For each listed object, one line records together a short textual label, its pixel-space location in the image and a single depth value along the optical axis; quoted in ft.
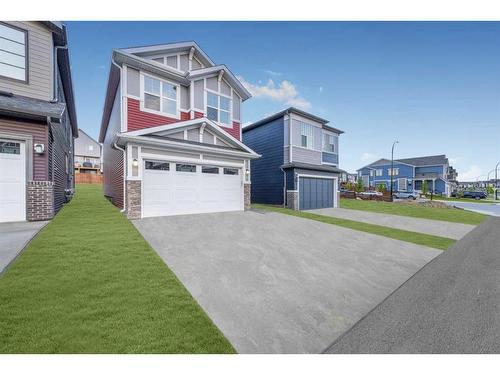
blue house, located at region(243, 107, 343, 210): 50.03
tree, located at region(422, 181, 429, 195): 123.03
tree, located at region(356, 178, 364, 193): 125.13
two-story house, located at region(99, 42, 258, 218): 29.71
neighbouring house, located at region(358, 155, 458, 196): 143.74
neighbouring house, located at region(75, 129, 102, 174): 132.57
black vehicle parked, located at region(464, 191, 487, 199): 125.29
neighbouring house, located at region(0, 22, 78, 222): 22.81
